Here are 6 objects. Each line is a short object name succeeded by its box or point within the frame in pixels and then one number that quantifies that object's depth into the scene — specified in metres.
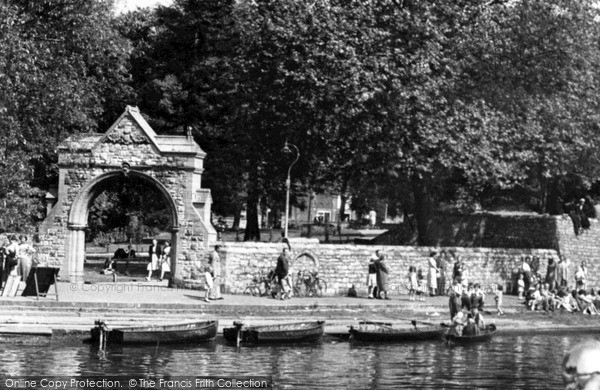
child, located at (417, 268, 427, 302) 39.41
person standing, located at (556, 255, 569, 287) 43.00
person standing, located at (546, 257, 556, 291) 42.62
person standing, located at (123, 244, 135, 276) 46.02
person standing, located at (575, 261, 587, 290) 42.09
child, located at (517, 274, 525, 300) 42.03
